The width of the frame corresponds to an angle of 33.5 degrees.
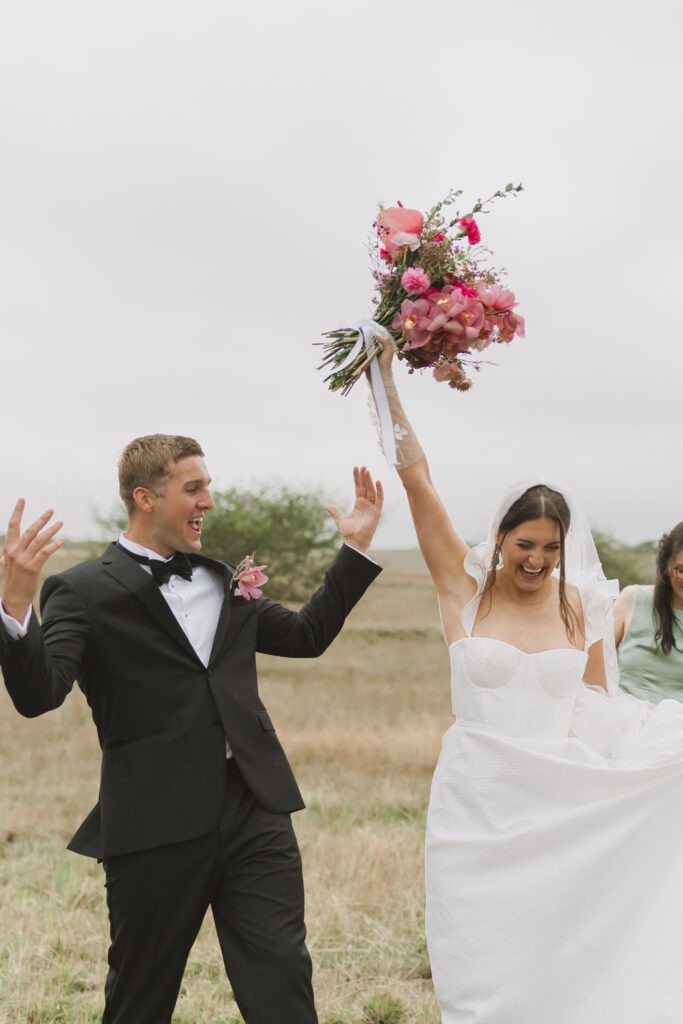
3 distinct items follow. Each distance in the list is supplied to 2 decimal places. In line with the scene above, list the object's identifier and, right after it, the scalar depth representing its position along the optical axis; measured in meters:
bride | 4.33
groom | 4.36
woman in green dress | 5.91
